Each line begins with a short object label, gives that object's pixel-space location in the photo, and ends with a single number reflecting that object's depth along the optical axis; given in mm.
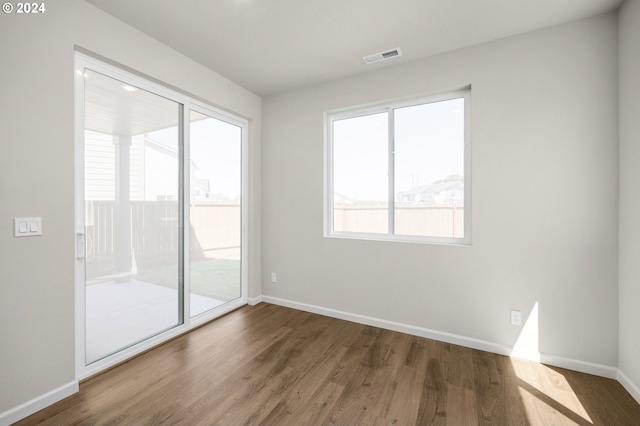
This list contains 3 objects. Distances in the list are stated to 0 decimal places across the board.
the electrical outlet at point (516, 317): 2379
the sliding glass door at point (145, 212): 2156
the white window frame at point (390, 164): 2668
